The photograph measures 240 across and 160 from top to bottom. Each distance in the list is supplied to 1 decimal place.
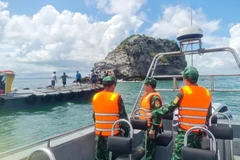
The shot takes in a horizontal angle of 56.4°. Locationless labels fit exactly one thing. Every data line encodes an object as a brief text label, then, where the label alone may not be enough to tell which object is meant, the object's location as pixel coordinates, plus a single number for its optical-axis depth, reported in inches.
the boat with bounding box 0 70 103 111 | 614.9
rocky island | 2950.3
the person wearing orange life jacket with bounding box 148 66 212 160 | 99.4
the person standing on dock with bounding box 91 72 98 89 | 923.5
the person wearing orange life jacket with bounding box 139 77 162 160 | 125.8
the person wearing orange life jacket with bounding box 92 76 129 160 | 109.2
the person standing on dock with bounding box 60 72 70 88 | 880.3
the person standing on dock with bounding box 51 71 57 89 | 861.7
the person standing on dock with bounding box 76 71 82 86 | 934.8
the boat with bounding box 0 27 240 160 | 81.6
